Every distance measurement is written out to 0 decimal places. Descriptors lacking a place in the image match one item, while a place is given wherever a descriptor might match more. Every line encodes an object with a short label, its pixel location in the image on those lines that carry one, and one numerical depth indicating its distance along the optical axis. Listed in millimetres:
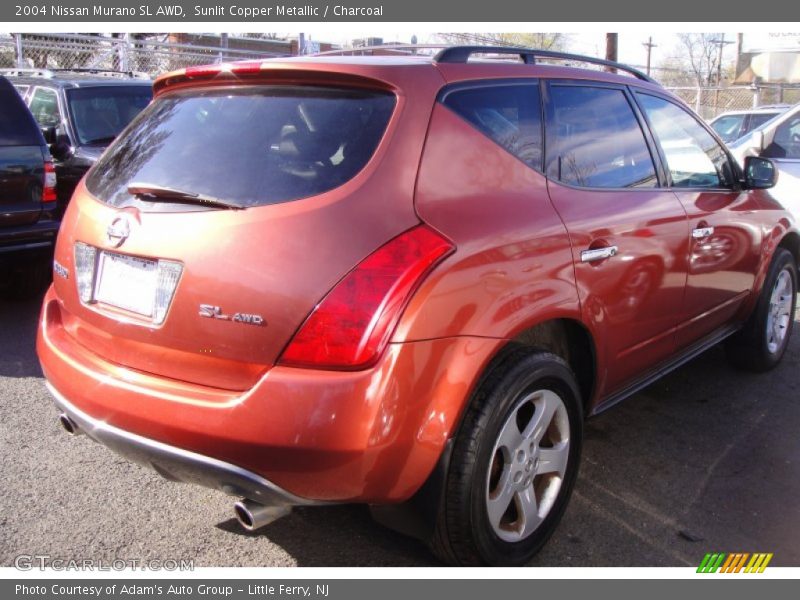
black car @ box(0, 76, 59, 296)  5488
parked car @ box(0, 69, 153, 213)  7094
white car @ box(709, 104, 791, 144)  12047
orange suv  2195
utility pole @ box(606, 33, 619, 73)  15891
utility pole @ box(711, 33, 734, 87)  35625
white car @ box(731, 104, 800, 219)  6895
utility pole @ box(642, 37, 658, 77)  33594
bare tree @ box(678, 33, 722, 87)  36000
